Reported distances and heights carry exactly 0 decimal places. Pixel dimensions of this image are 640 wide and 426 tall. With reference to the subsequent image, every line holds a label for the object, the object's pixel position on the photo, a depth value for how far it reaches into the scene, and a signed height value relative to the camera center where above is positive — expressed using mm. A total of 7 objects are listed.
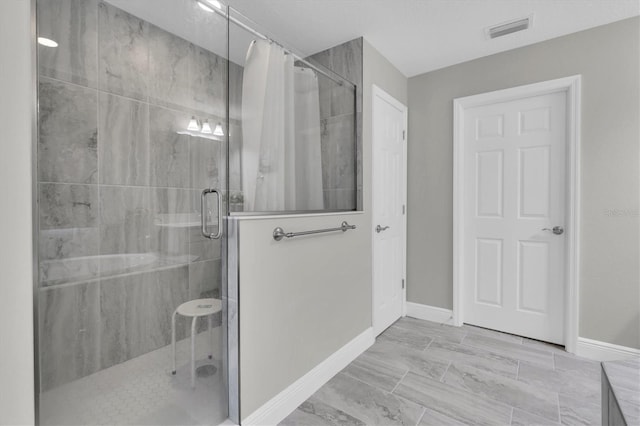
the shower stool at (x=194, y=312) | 1280 -453
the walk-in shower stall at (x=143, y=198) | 988 +38
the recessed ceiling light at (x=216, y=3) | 1383 +899
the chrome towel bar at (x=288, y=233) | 1650 -138
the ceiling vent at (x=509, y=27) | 2199 +1297
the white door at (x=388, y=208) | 2654 +2
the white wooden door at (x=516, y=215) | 2521 -59
